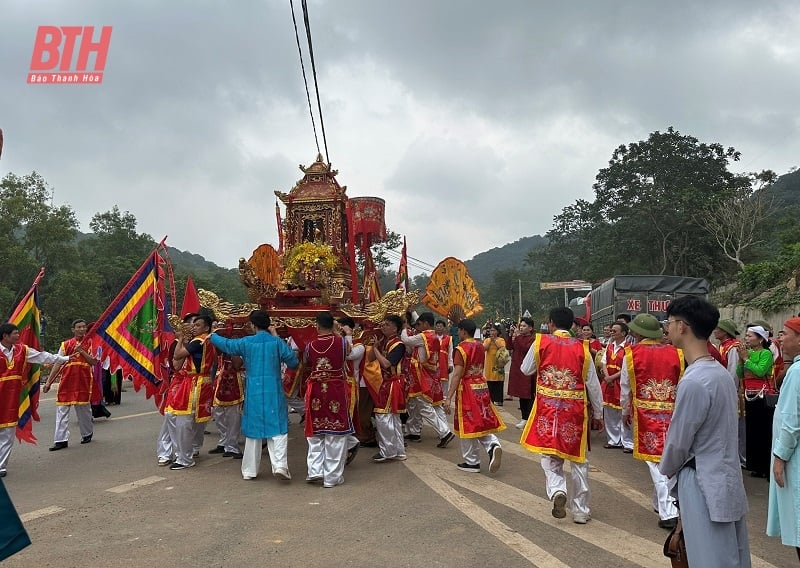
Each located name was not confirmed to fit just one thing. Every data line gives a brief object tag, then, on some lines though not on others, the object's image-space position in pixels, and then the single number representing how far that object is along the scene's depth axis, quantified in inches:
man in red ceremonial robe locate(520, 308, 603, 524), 174.7
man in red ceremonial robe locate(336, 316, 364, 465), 243.4
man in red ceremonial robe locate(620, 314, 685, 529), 184.1
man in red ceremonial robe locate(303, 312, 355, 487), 221.0
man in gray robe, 94.7
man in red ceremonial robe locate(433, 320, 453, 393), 341.2
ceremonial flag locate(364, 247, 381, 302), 392.2
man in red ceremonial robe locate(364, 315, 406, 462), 259.0
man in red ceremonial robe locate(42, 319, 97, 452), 288.8
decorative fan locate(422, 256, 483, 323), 327.0
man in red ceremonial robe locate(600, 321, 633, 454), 287.9
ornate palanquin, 282.8
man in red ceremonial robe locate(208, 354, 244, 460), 263.4
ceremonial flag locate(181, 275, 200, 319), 395.7
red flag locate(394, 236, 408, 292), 401.1
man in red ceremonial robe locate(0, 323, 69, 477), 231.0
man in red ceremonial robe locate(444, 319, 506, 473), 227.0
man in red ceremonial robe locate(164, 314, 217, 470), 242.4
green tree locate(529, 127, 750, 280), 1115.9
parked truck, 592.4
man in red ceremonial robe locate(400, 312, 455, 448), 299.7
